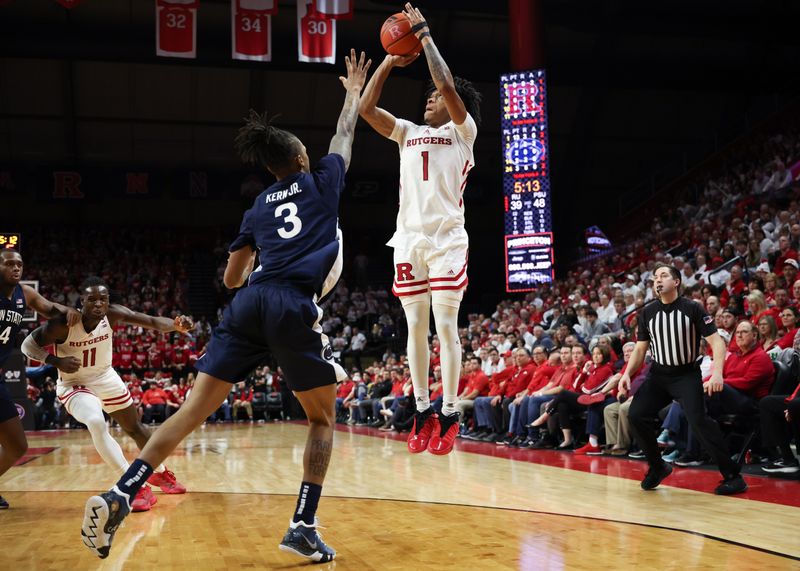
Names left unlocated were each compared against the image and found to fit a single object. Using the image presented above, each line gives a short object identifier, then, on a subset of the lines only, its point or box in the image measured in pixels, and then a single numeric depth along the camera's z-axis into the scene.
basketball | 4.79
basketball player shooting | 4.99
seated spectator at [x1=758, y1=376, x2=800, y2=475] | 6.62
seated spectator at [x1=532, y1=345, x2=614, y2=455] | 9.61
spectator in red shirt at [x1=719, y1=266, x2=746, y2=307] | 10.87
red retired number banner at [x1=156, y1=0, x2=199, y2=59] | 16.44
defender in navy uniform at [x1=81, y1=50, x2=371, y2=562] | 3.72
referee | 5.91
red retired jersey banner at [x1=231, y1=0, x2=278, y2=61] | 16.83
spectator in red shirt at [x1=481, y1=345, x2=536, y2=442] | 11.63
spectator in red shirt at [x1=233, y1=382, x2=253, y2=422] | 20.47
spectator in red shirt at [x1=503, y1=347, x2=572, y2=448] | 11.14
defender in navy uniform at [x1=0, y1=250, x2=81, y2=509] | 5.71
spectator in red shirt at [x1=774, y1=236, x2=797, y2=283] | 11.01
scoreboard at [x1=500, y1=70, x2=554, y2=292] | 17.25
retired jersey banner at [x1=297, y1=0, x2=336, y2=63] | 16.88
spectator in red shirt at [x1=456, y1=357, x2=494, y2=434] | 12.67
